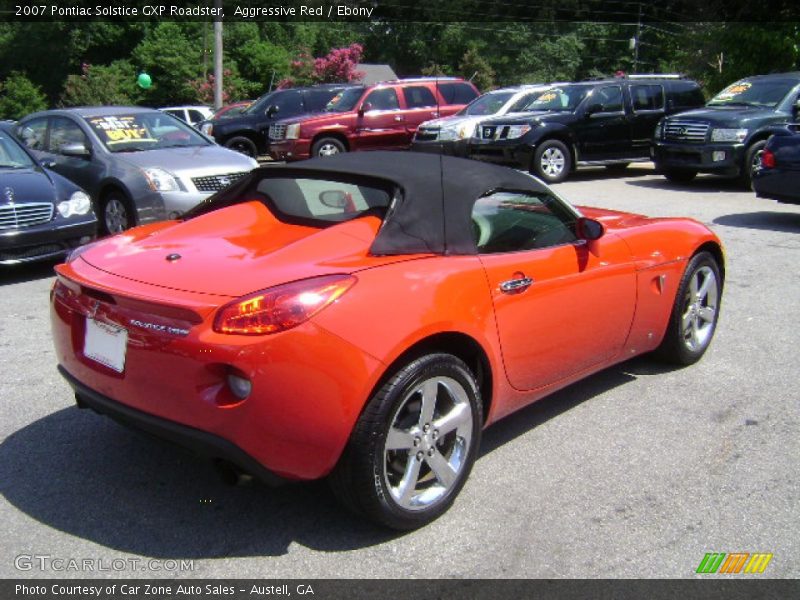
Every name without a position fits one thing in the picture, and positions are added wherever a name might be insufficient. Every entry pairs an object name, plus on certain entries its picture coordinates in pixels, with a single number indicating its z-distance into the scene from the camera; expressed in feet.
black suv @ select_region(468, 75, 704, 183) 48.06
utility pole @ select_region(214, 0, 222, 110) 77.61
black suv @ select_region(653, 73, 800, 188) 42.57
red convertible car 9.39
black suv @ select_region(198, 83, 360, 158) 59.06
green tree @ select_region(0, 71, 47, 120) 148.97
